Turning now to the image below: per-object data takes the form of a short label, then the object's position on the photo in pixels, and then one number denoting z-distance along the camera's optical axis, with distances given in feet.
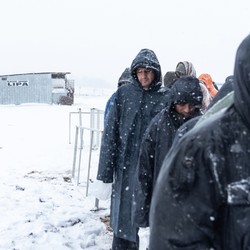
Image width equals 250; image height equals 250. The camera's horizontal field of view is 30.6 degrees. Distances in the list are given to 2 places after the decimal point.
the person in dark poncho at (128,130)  11.21
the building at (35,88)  100.17
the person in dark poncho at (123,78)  15.19
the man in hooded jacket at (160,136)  9.37
